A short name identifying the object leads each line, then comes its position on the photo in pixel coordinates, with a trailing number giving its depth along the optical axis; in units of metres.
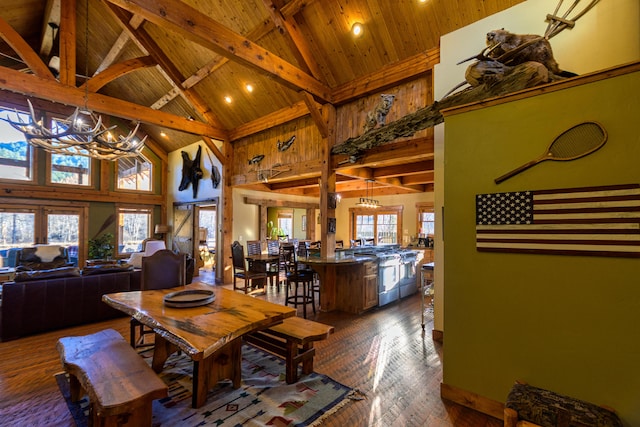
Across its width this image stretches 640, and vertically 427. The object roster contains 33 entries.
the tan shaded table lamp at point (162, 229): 8.86
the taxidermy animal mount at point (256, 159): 6.35
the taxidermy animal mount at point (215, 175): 7.29
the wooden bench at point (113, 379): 1.52
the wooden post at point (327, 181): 4.80
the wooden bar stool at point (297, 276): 4.44
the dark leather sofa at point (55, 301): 3.49
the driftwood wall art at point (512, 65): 2.15
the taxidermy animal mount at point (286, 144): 5.67
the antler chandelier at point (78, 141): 4.02
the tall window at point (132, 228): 8.64
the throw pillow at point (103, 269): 4.11
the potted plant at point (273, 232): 7.39
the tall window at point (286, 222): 9.84
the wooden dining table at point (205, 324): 1.77
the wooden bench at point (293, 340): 2.52
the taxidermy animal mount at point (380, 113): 4.19
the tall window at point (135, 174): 8.70
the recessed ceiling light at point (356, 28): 3.80
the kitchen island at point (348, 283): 4.58
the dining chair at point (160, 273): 3.20
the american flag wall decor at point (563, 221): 1.67
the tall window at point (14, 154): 6.76
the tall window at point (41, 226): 6.86
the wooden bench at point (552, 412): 1.52
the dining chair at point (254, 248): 6.72
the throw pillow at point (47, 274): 3.57
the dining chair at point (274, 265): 5.79
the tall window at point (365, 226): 9.88
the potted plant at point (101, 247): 7.82
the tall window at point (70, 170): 7.54
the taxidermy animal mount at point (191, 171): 7.88
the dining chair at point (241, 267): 5.46
